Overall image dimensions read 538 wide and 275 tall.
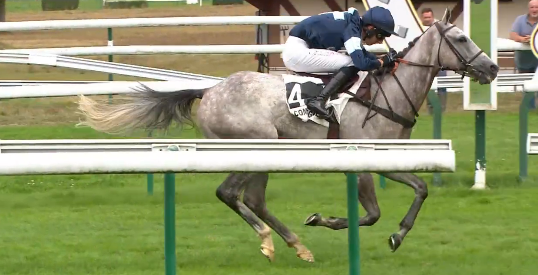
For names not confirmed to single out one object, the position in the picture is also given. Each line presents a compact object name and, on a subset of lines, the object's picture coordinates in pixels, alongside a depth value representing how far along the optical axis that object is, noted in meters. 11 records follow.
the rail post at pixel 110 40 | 24.56
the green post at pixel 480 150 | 17.92
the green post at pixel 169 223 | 9.00
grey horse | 13.71
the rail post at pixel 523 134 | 18.41
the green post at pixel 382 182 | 18.02
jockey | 13.69
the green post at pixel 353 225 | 9.48
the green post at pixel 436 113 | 18.95
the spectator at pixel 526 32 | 23.39
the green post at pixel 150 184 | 17.45
